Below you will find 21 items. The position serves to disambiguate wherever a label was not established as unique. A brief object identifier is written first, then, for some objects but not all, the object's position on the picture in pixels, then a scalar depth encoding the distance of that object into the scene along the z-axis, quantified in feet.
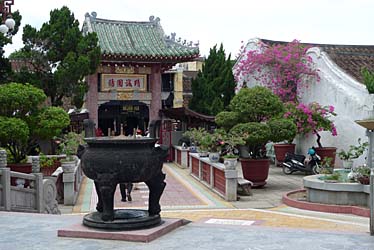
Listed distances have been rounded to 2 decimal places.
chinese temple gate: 75.72
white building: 59.52
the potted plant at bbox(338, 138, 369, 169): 48.33
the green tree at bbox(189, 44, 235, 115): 82.34
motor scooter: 58.08
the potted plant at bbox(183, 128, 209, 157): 53.88
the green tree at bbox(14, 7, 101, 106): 60.63
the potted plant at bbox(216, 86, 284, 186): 47.96
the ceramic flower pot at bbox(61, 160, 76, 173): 41.73
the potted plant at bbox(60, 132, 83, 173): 41.88
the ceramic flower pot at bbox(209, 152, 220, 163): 50.69
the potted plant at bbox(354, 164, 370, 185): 36.40
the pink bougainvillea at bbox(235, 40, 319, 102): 70.33
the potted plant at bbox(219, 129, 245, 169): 42.92
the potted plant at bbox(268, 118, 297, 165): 46.81
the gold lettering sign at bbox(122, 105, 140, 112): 79.49
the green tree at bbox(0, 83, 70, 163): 40.04
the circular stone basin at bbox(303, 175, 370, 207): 36.42
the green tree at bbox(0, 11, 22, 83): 55.67
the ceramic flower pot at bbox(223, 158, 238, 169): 42.78
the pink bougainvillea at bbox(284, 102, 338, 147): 60.44
